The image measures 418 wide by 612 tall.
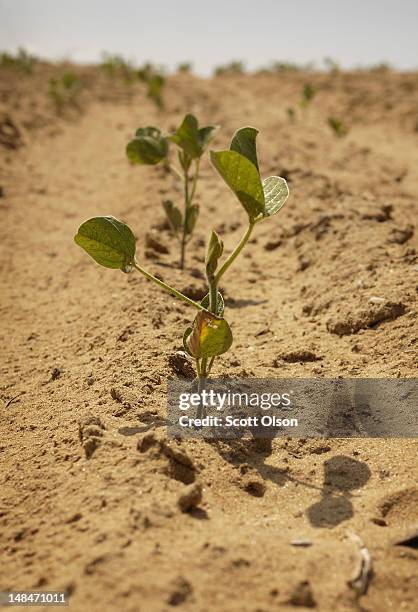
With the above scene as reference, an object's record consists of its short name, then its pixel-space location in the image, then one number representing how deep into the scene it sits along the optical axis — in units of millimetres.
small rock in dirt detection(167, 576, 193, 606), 1106
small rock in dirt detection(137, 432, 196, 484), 1511
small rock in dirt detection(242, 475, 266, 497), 1562
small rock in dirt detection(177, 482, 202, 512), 1394
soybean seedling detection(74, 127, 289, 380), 1452
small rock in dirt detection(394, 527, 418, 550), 1314
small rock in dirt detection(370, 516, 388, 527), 1413
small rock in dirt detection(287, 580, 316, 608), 1130
